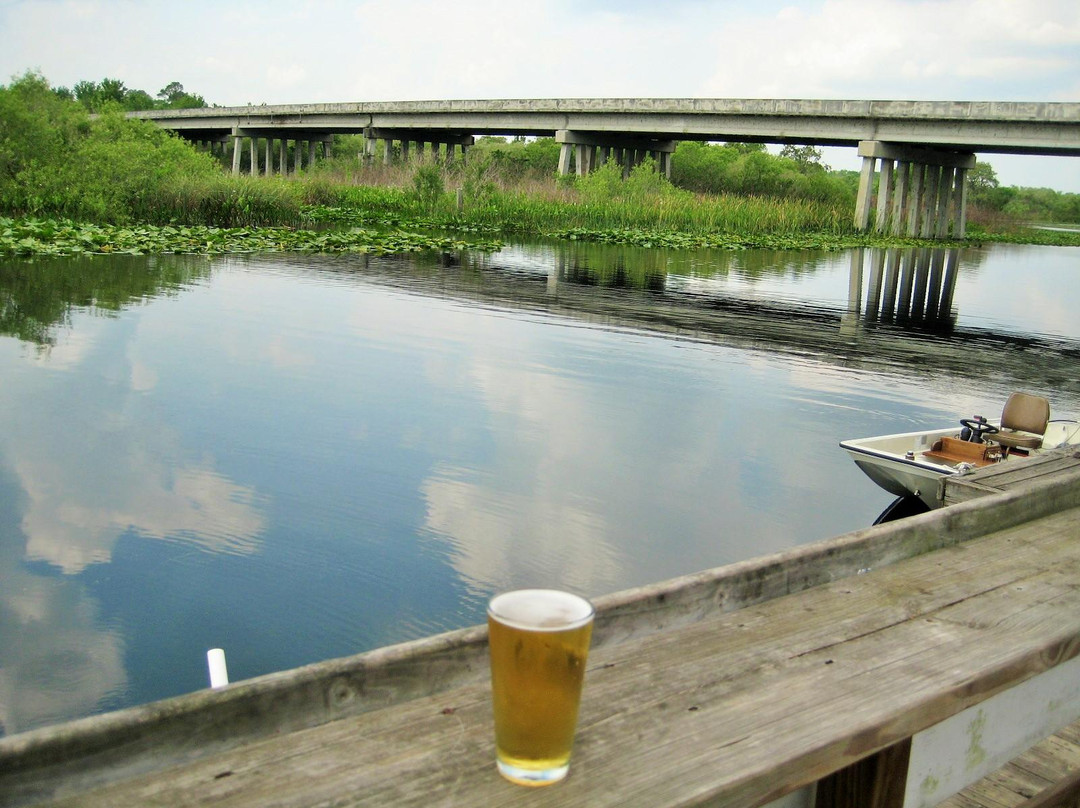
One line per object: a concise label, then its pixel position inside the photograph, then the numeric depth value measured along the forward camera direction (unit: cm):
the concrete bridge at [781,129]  4566
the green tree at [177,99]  14504
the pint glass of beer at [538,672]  149
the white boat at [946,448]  780
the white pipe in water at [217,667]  254
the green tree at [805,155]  11012
